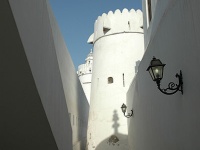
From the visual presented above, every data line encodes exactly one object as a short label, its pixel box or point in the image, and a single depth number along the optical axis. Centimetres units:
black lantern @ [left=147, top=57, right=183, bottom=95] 337
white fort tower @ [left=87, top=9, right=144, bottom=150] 1173
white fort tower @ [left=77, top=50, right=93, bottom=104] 2559
